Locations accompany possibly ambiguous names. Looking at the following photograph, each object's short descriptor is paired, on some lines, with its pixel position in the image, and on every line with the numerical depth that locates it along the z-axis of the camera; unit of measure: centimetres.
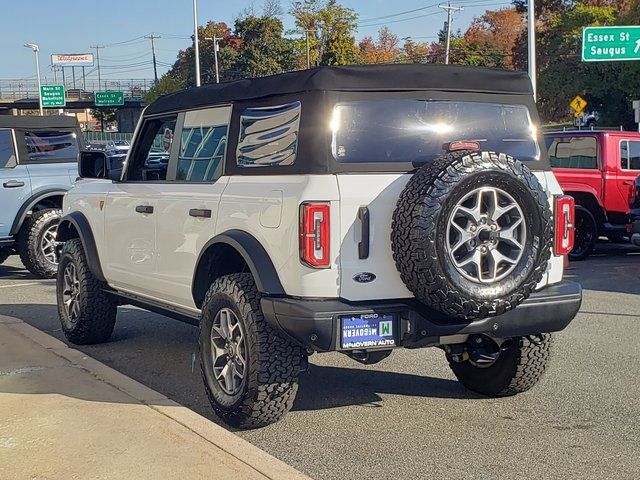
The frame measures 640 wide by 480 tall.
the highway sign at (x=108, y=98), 8050
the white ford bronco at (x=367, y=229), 470
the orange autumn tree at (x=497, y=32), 7806
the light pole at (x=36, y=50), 6975
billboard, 12025
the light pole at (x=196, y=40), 4090
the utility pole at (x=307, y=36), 6916
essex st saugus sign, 2172
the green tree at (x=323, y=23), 7231
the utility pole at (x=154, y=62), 10826
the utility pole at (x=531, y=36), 2003
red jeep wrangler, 1310
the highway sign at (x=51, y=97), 7200
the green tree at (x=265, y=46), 7775
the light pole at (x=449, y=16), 5875
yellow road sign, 3559
